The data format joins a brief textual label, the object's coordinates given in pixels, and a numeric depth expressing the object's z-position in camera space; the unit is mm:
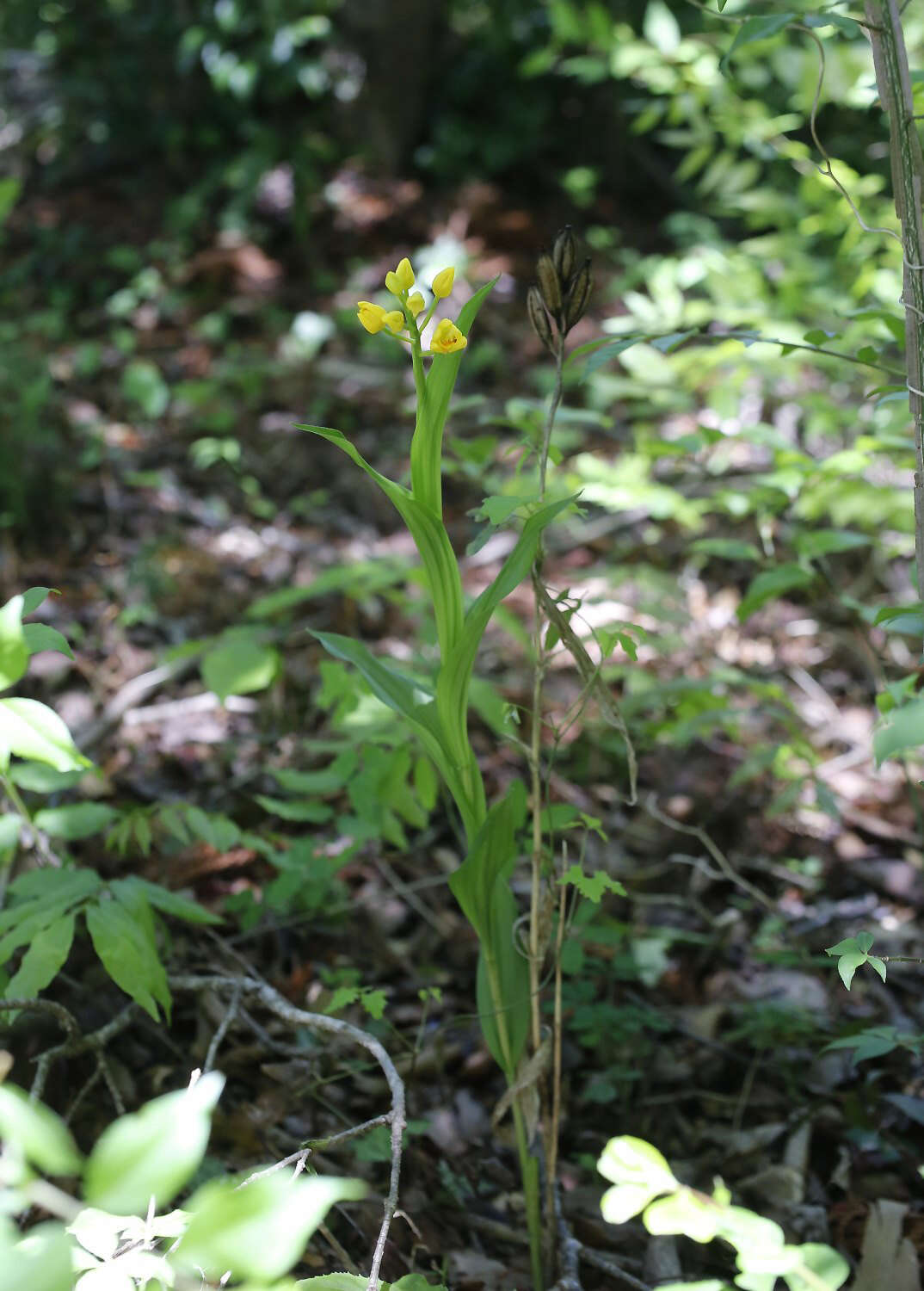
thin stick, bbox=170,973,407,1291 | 846
